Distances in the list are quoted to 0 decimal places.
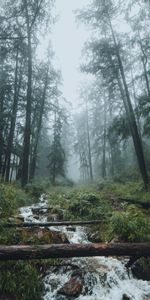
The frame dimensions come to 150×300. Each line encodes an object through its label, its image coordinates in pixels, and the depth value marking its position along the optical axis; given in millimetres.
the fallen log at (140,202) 10445
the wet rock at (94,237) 7293
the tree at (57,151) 26922
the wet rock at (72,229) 8031
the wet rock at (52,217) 9025
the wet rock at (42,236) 6412
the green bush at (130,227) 6629
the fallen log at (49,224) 6777
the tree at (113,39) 15336
